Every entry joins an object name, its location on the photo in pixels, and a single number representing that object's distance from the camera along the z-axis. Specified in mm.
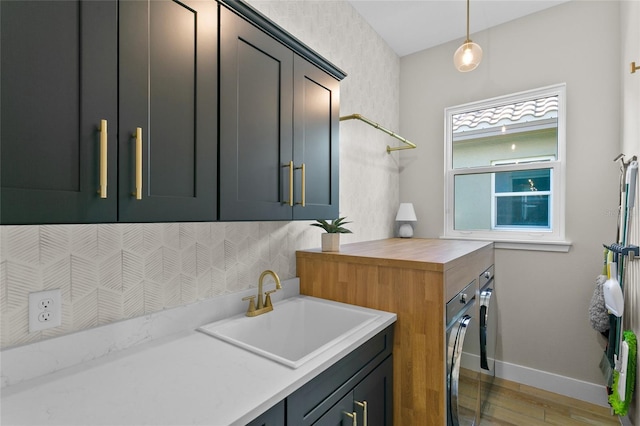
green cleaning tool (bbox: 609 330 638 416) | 1692
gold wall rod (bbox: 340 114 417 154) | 2027
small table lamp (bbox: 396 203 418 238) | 3012
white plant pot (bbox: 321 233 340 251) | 1845
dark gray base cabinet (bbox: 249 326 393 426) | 897
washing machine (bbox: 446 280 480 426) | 1423
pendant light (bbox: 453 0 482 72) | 1925
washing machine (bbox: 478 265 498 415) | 2070
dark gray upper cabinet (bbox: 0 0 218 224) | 623
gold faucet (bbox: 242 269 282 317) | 1434
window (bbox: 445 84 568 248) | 2543
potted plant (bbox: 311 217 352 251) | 1846
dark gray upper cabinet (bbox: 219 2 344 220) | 1059
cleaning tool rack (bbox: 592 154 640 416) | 1725
